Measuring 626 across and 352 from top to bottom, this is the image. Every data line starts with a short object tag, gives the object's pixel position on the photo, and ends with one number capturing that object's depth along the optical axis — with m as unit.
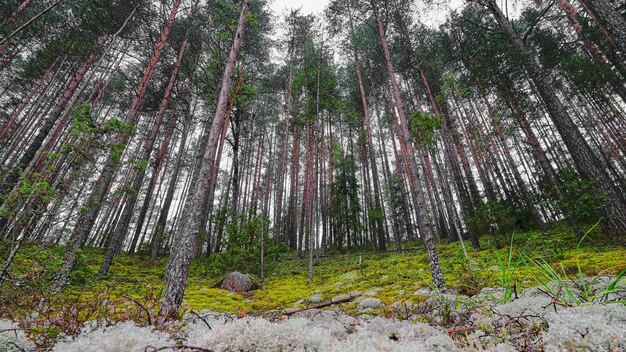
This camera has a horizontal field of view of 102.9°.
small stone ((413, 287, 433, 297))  4.15
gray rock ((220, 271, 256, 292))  7.58
